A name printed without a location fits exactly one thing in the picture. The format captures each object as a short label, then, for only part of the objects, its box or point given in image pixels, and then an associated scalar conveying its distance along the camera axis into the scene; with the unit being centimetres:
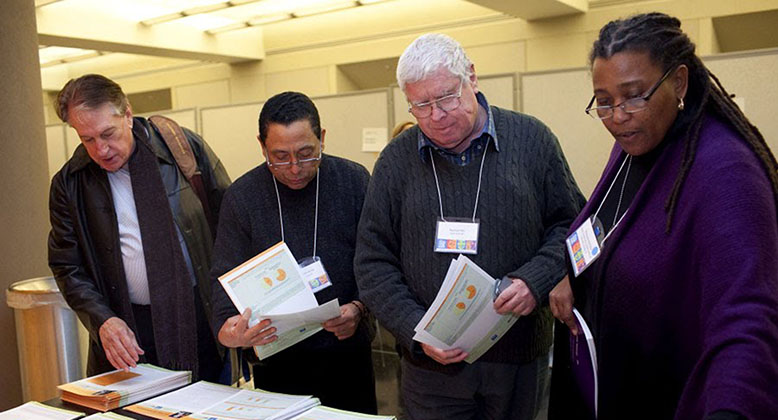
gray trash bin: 262
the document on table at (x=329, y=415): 132
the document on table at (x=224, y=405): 136
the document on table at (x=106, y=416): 139
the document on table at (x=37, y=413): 143
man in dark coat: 184
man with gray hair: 142
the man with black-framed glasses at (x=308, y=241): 166
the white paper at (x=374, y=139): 412
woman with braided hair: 83
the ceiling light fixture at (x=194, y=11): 682
